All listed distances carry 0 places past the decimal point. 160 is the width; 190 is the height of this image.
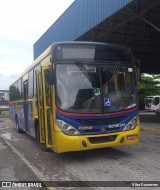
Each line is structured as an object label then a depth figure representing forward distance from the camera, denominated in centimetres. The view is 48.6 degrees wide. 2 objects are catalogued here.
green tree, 2602
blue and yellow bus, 428
